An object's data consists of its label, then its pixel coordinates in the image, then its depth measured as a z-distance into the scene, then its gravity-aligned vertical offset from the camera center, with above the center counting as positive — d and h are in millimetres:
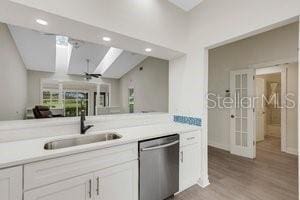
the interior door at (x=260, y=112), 3849 -359
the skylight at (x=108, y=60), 4934 +1744
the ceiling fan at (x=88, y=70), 4603 +1382
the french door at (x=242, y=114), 2749 -313
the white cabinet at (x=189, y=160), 1689 -840
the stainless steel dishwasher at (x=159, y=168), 1387 -790
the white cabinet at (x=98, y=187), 990 -764
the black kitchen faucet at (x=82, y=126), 1539 -326
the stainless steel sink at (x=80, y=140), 1349 -478
